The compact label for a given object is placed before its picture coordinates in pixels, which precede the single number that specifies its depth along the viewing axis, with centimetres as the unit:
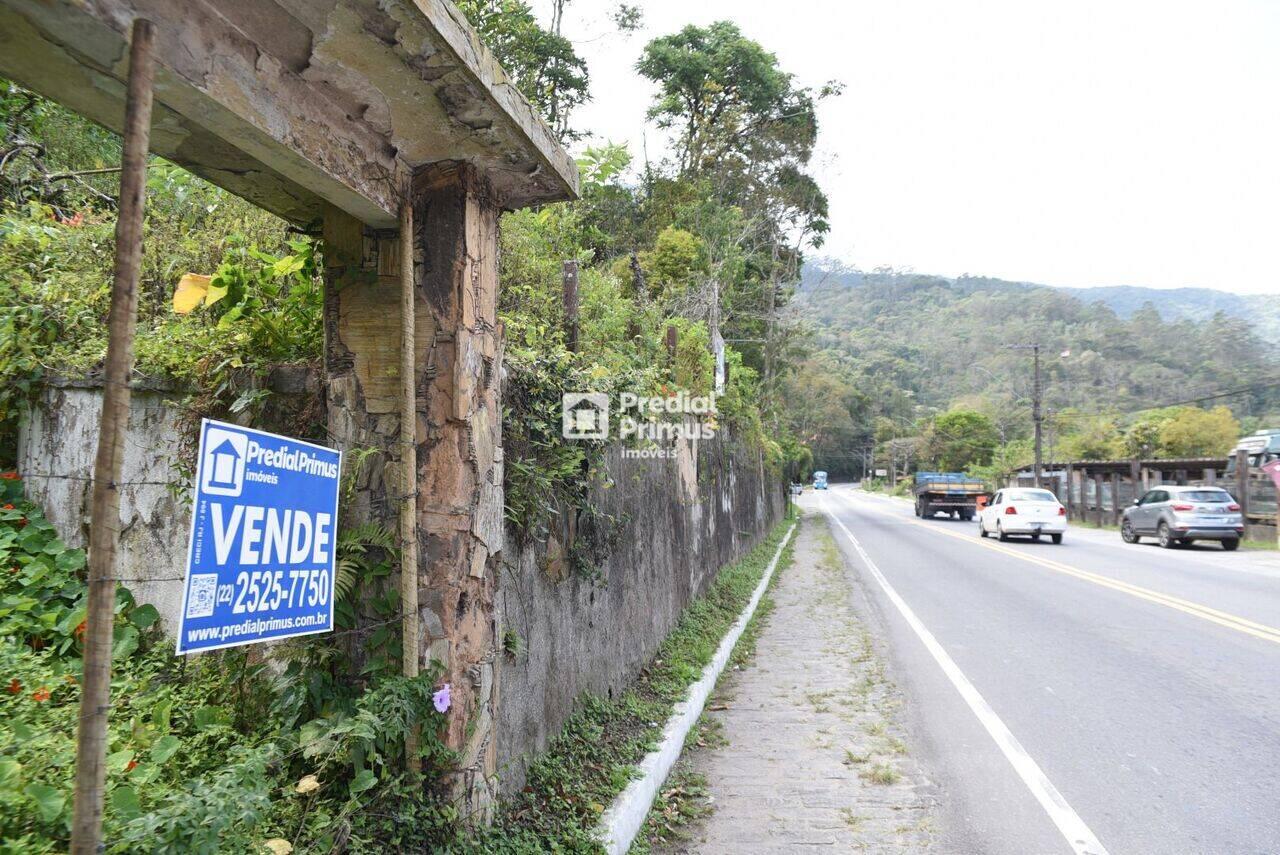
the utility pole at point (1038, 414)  3600
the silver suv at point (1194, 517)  1839
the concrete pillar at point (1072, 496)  3338
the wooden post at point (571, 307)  555
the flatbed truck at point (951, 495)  3475
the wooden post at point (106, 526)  165
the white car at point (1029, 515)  2020
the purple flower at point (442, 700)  294
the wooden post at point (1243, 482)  2128
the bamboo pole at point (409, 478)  293
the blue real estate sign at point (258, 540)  197
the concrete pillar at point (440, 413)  307
